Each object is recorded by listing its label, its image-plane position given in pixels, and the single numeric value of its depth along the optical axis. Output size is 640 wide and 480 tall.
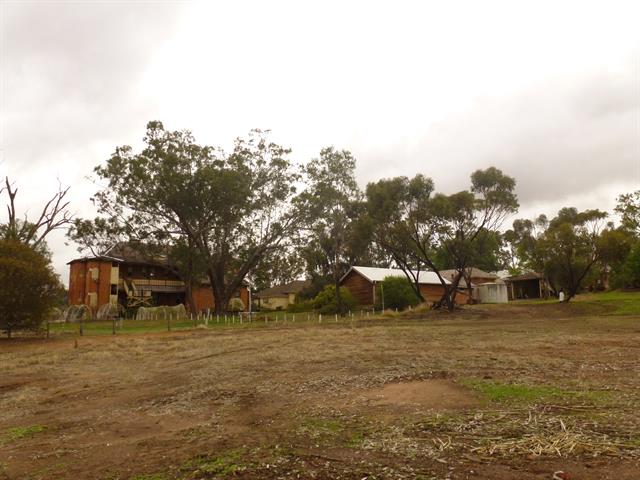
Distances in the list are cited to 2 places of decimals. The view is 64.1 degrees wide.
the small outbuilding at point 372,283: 48.34
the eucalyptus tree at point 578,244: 36.84
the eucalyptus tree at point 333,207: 43.12
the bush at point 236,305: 63.21
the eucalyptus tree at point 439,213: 36.75
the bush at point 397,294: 45.50
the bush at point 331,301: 46.16
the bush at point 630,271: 43.88
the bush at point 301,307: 52.90
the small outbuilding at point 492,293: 58.06
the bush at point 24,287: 24.75
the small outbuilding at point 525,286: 66.12
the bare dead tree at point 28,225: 40.11
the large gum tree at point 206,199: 40.44
